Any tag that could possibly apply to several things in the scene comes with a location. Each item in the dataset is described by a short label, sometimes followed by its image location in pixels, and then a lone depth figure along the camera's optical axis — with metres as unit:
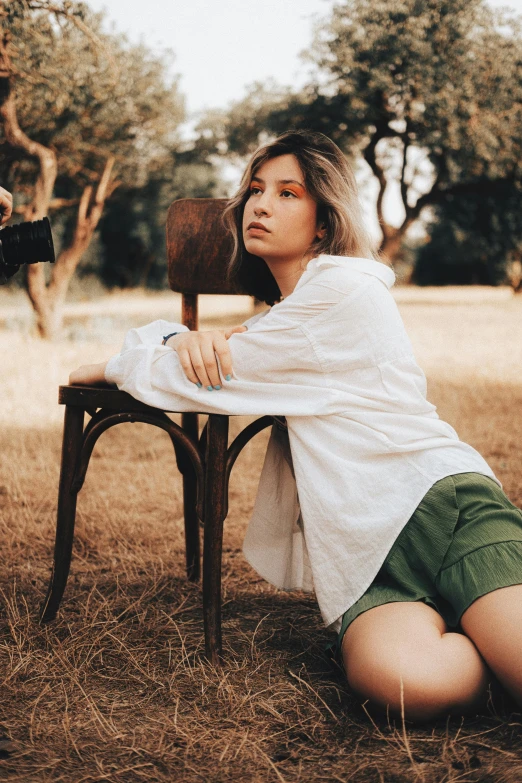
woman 1.74
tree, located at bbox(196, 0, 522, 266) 13.36
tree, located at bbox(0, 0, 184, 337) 8.53
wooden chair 2.04
